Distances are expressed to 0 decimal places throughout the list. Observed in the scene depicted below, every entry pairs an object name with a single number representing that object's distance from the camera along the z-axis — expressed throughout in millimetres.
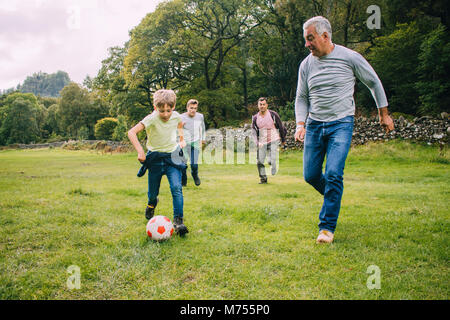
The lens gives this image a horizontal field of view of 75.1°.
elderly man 3523
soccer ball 3727
